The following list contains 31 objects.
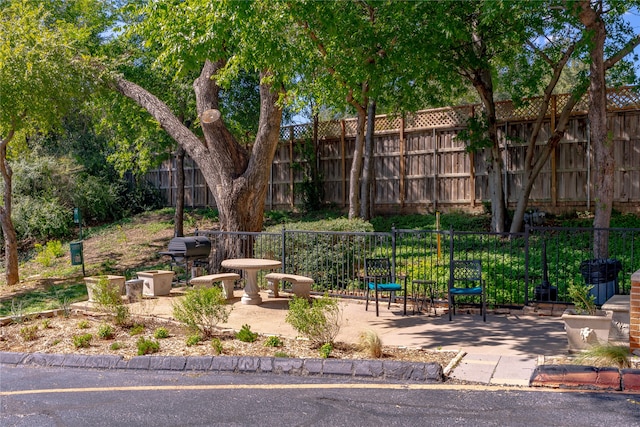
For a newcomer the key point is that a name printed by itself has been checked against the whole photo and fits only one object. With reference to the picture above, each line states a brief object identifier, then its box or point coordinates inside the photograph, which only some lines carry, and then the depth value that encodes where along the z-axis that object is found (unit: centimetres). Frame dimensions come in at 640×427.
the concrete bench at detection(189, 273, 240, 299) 1248
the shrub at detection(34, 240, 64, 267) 2042
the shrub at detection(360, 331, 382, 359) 798
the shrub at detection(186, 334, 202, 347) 886
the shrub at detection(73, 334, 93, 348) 909
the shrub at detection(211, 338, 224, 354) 834
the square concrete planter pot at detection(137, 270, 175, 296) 1342
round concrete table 1210
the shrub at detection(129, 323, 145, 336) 974
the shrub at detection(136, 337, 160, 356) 852
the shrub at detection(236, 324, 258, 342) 902
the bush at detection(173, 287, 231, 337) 923
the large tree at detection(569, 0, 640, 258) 1244
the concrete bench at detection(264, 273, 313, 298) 1210
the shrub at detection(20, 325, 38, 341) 972
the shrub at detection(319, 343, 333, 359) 798
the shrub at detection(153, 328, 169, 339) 934
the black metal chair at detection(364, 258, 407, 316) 1102
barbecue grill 1430
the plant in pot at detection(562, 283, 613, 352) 789
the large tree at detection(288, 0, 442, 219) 1313
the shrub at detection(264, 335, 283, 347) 870
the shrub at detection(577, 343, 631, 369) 719
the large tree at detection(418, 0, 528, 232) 1340
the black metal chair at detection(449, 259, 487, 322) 1035
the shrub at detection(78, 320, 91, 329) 1036
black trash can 1013
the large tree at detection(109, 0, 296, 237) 1242
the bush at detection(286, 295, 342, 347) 845
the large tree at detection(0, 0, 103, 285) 1522
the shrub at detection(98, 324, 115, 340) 953
